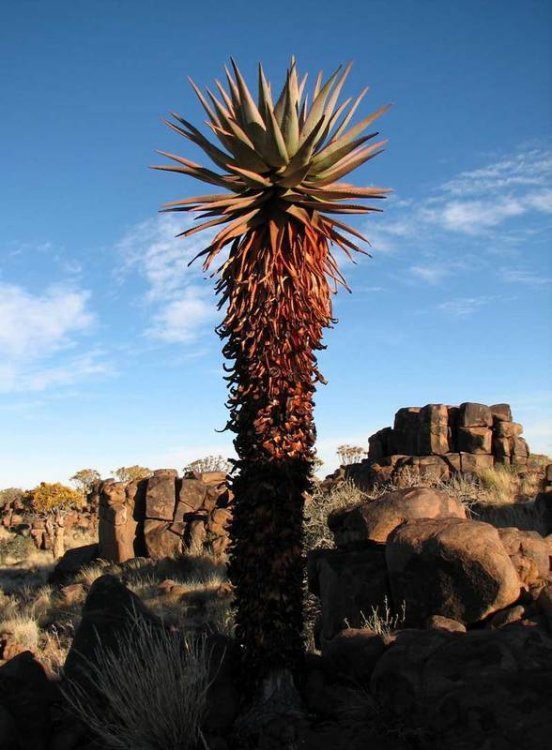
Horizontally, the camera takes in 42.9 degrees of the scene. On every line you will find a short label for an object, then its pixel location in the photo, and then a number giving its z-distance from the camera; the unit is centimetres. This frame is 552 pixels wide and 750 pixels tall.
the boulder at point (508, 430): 2736
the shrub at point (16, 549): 2912
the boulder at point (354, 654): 639
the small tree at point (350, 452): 3131
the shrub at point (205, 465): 3516
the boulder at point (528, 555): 761
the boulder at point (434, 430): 2722
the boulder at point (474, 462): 2571
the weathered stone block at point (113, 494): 2466
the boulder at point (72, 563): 2408
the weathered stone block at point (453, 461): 2556
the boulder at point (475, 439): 2686
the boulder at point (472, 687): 439
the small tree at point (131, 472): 4053
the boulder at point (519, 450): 2700
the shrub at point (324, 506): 1523
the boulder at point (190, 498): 2441
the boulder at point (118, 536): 2372
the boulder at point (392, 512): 916
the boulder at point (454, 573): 700
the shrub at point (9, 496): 4019
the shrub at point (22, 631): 1332
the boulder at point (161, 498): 2425
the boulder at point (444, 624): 650
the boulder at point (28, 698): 642
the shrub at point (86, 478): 4119
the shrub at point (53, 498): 3334
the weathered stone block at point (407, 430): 2809
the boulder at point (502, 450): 2694
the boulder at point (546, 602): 680
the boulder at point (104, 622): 707
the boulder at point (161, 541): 2294
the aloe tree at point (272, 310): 626
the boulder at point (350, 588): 806
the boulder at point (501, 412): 2795
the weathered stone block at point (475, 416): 2759
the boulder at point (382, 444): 2927
